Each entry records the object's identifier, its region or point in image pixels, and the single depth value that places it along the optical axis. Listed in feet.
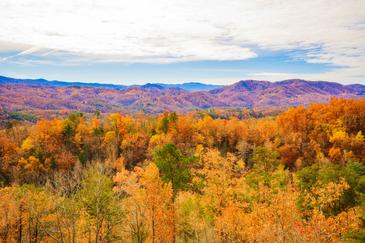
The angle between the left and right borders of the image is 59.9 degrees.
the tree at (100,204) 94.75
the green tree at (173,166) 154.61
